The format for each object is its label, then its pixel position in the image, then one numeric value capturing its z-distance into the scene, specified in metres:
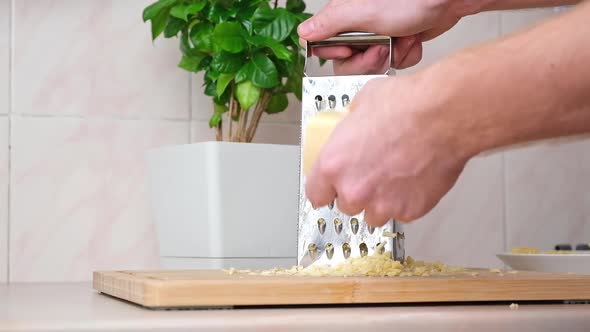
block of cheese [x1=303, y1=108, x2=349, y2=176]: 0.99
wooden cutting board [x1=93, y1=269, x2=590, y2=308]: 1.00
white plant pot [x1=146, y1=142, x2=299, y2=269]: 1.35
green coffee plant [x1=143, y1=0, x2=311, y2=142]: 1.39
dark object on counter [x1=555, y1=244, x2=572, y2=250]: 1.57
